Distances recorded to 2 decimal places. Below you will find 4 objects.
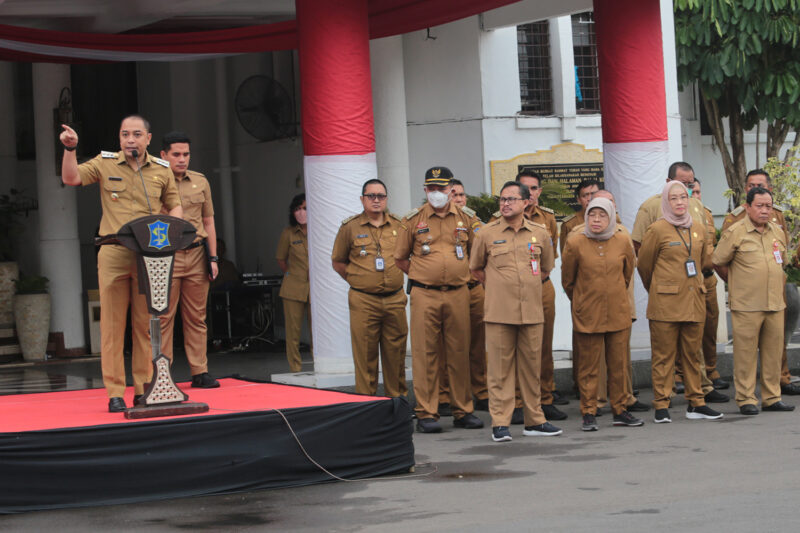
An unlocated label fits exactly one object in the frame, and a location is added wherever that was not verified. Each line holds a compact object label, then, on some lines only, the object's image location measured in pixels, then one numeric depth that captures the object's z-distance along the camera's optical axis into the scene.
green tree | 16.94
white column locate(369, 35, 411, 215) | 13.39
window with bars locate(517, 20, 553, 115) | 14.34
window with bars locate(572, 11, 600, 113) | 14.77
